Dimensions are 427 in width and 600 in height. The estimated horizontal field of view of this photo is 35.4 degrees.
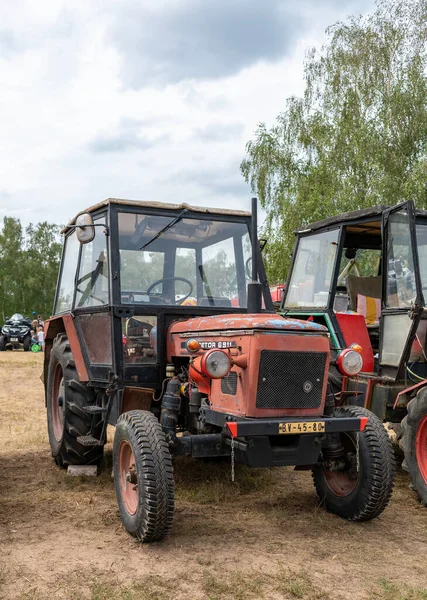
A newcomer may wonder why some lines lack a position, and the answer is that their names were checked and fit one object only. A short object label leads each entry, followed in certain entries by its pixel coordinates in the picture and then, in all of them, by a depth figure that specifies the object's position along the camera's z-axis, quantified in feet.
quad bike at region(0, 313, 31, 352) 83.25
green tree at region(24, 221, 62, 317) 149.75
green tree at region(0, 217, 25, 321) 150.00
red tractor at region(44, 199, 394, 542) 13.88
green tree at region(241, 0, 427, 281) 66.28
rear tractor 18.26
